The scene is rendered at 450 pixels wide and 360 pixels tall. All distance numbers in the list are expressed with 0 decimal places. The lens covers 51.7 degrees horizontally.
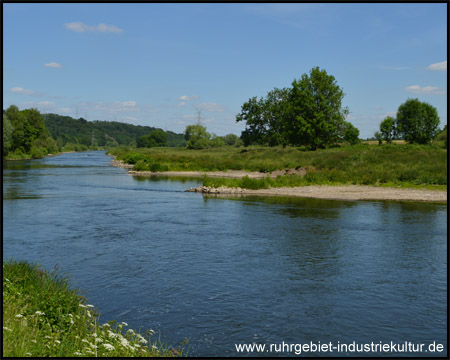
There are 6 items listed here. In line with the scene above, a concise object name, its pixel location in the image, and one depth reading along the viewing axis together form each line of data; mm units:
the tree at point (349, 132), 84812
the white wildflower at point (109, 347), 7739
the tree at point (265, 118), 107000
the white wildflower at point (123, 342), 8007
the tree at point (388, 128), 116519
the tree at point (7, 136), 99438
